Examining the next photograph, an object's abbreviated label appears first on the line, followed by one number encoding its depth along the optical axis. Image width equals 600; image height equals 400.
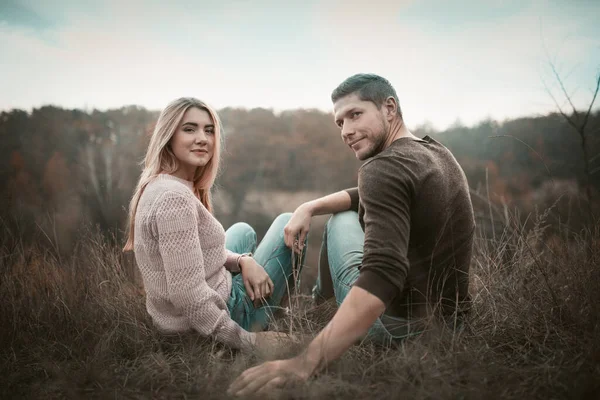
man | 1.16
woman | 1.48
